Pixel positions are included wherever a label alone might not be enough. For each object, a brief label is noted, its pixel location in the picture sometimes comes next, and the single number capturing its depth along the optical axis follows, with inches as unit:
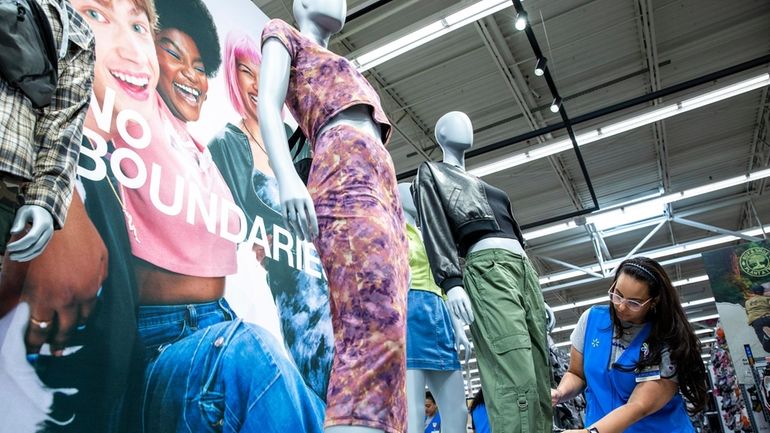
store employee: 72.9
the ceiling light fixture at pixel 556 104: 278.9
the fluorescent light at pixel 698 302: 636.5
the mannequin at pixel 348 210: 40.6
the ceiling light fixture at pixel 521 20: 214.1
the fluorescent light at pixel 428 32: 204.5
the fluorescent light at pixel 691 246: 448.8
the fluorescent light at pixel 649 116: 273.9
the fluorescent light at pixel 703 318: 705.0
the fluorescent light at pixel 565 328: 706.7
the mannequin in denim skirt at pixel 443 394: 82.3
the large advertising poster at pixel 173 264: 73.5
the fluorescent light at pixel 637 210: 356.2
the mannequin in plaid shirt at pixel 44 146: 47.7
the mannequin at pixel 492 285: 66.3
